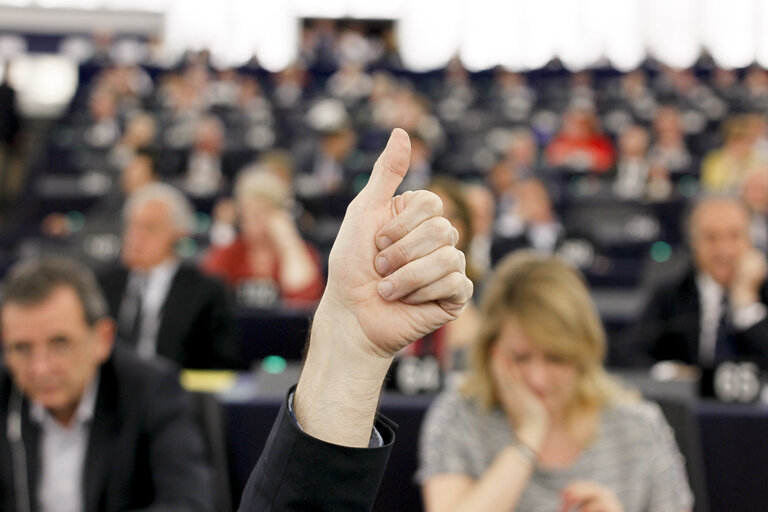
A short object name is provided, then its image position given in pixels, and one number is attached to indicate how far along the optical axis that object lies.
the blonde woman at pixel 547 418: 1.62
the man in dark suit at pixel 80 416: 1.71
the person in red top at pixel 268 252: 3.90
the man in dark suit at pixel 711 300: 2.95
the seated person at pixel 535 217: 5.38
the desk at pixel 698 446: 1.95
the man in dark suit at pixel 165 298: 3.15
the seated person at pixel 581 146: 7.78
